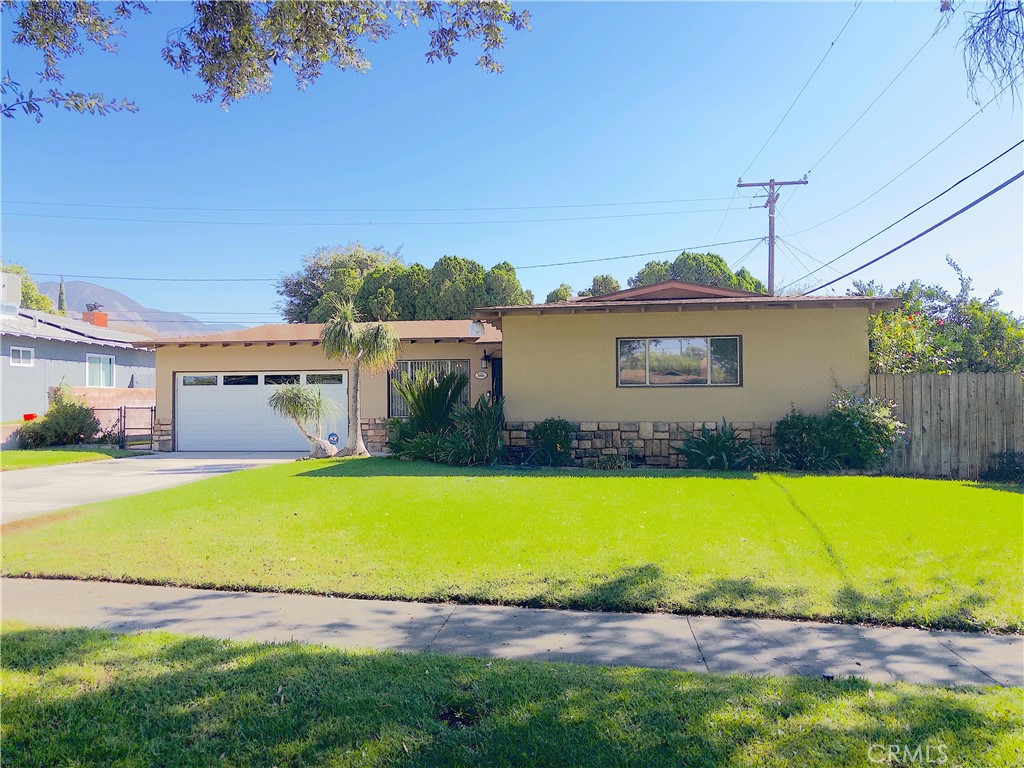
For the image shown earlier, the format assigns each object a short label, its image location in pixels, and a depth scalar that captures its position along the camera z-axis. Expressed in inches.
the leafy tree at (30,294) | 1469.0
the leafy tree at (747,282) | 1192.8
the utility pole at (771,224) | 906.7
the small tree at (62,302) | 1665.8
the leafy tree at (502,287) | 1071.6
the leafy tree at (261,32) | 206.7
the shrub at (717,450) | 468.4
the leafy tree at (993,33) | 161.5
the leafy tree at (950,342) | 508.4
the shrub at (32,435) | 709.9
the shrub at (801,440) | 456.8
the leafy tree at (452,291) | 1066.1
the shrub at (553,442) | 500.4
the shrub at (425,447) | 509.4
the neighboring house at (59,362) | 840.9
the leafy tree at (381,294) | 1112.8
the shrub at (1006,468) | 422.0
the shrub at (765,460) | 462.3
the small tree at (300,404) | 557.0
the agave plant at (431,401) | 546.0
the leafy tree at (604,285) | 1293.1
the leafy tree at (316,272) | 1503.2
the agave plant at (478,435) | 495.2
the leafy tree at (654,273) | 1246.9
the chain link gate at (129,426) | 753.6
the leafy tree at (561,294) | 1249.4
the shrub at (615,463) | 484.9
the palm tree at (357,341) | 553.6
